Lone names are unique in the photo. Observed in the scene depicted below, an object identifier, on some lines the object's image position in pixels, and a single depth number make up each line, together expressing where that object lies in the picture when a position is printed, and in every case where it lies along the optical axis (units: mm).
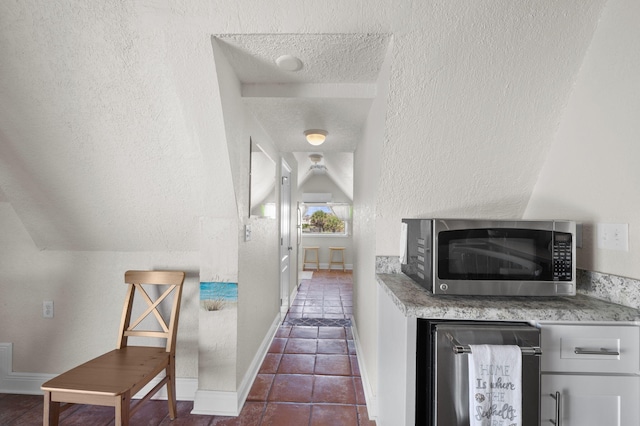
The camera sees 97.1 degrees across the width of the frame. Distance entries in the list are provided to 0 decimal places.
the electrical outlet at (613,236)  1166
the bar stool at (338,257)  7378
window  7723
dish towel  973
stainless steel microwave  1221
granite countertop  1057
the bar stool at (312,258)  7461
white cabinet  1042
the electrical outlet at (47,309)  2090
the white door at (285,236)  3537
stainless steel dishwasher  1000
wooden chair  1379
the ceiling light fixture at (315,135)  2416
